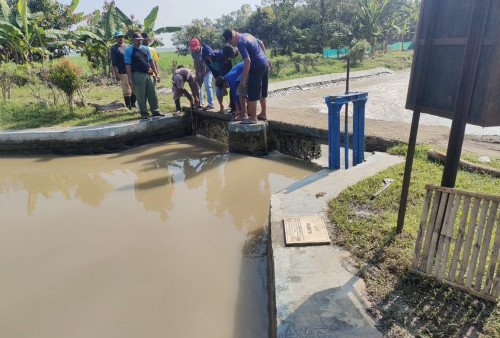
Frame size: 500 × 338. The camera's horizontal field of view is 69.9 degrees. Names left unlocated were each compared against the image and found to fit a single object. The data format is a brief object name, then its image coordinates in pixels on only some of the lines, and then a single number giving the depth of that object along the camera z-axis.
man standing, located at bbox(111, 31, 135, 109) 8.46
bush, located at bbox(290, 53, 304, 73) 19.46
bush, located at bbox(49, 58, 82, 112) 8.05
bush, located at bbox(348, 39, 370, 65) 21.92
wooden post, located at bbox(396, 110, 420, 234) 2.81
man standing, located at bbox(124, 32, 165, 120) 7.33
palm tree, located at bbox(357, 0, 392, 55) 23.78
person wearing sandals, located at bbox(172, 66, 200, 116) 8.02
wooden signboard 2.14
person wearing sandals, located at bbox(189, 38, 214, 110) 7.50
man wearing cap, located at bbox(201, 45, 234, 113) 7.36
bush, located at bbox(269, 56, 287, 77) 18.17
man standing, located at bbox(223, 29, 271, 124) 5.87
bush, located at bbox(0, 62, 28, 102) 13.50
